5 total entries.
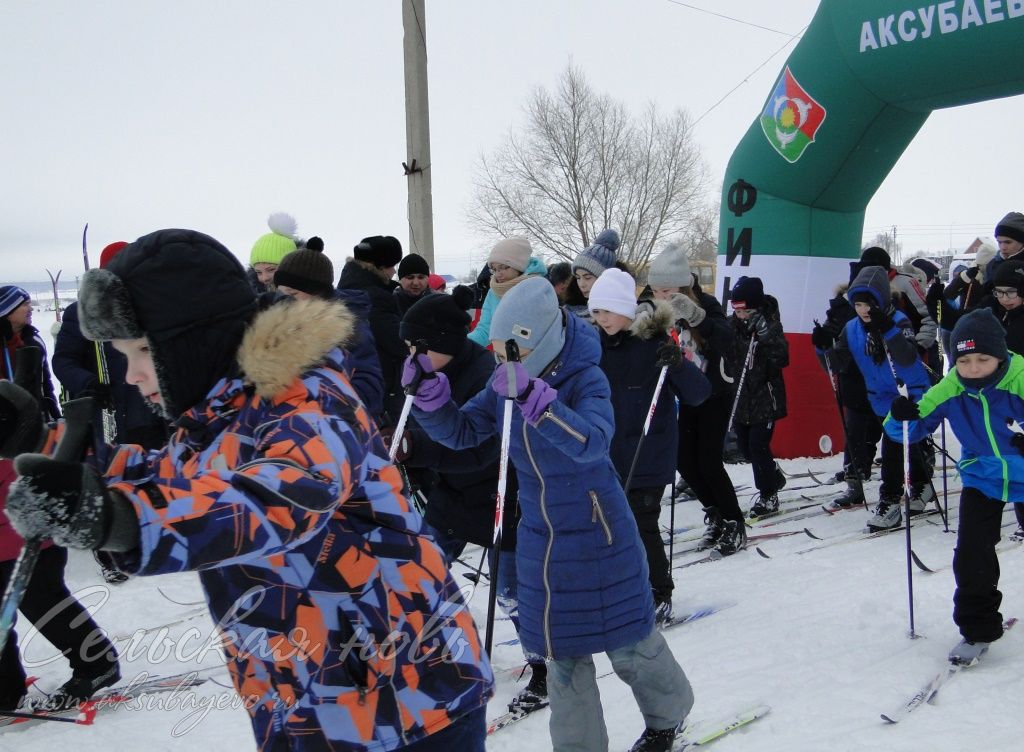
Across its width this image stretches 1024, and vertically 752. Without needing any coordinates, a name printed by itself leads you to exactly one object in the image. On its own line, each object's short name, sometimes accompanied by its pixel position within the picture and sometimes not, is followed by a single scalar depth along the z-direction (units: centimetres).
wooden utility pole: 786
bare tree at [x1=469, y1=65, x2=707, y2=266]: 2469
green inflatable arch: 598
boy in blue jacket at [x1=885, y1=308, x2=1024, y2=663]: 360
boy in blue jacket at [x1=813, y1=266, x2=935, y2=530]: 522
